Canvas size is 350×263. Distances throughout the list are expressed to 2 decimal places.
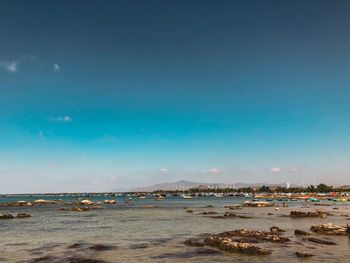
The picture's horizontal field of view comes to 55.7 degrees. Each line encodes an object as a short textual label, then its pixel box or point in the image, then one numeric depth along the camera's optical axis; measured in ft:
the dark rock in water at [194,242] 120.51
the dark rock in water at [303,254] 99.84
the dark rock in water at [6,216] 257.09
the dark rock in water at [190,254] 101.86
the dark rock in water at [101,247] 115.55
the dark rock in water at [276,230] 155.32
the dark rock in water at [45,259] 96.26
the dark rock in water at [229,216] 236.94
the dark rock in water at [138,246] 119.44
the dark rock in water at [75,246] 119.44
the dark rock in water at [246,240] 124.34
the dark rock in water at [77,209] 335.88
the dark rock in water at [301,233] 143.43
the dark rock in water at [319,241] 121.77
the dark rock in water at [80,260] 94.77
